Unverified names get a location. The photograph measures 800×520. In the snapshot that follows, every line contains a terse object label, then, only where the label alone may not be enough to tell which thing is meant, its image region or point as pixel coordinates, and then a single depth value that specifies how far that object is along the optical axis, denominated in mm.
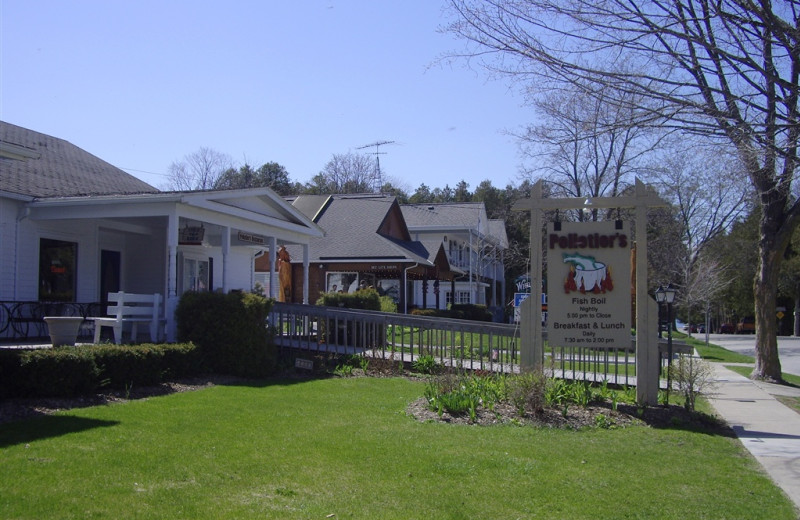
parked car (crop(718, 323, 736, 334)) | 71975
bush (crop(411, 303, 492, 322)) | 29295
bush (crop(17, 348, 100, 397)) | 8867
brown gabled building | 29250
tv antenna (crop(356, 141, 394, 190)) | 64625
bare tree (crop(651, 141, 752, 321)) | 29422
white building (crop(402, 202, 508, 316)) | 41875
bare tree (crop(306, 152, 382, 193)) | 66125
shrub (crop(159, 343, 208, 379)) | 11335
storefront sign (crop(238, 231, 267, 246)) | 18697
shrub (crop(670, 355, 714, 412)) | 9992
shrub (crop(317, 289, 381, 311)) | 17953
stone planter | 10633
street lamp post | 12930
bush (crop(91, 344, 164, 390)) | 9930
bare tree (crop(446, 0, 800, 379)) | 9234
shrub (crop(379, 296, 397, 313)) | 20645
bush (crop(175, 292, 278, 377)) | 12992
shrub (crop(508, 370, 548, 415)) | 9266
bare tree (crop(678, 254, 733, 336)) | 33375
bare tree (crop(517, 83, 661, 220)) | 28250
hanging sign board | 10609
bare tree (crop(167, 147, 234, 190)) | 58112
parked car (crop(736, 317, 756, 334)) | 67750
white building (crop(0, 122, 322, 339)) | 14352
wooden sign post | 10305
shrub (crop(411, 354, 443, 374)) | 13953
